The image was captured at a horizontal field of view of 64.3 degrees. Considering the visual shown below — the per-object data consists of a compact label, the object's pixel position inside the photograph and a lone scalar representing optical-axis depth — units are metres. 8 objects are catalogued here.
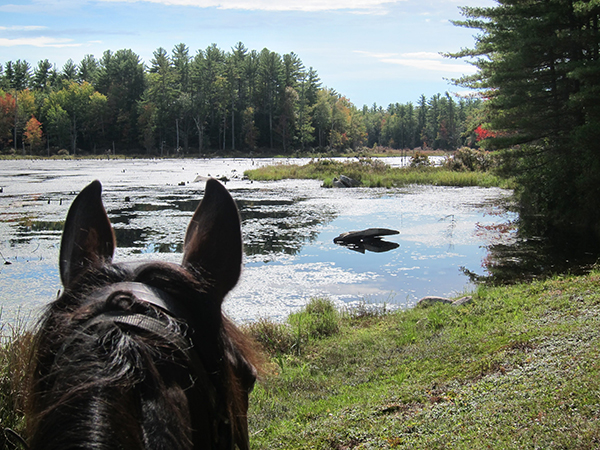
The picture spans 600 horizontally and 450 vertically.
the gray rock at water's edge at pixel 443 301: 8.17
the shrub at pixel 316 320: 7.68
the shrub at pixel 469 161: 33.81
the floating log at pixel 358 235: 14.41
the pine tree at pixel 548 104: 14.30
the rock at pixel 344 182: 29.78
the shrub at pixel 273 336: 7.12
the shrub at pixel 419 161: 35.69
